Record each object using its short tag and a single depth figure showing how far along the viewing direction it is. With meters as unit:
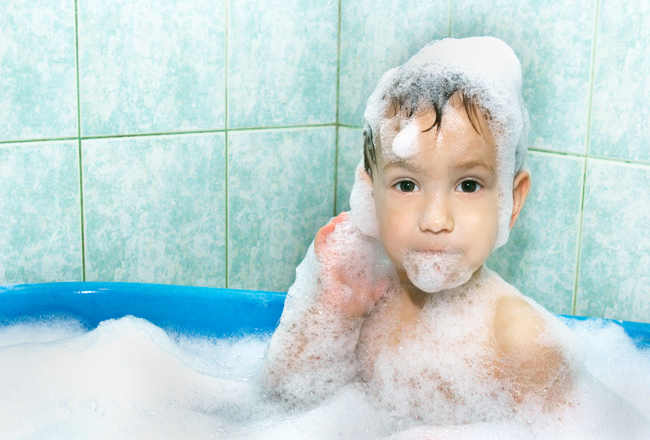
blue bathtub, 1.48
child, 1.10
